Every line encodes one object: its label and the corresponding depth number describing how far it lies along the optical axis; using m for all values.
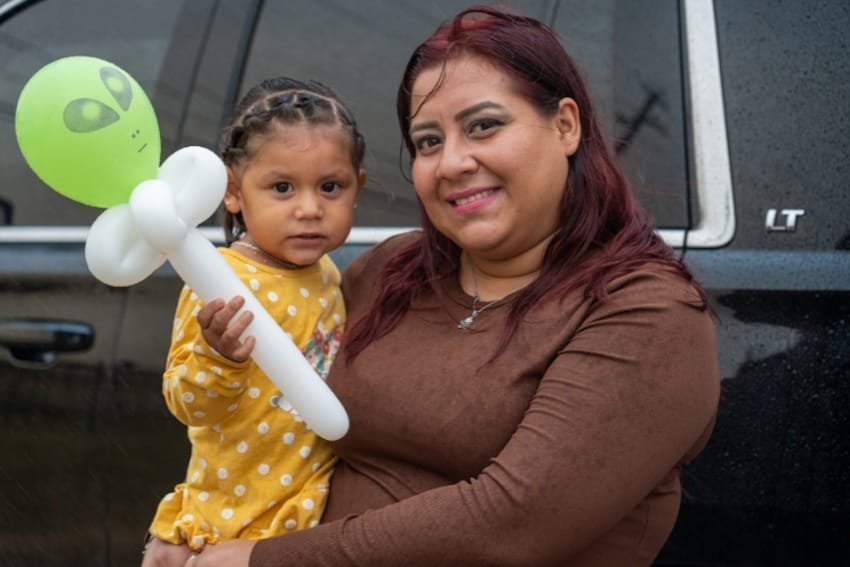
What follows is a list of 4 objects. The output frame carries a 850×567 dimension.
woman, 1.67
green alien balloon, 1.64
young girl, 1.97
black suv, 2.19
